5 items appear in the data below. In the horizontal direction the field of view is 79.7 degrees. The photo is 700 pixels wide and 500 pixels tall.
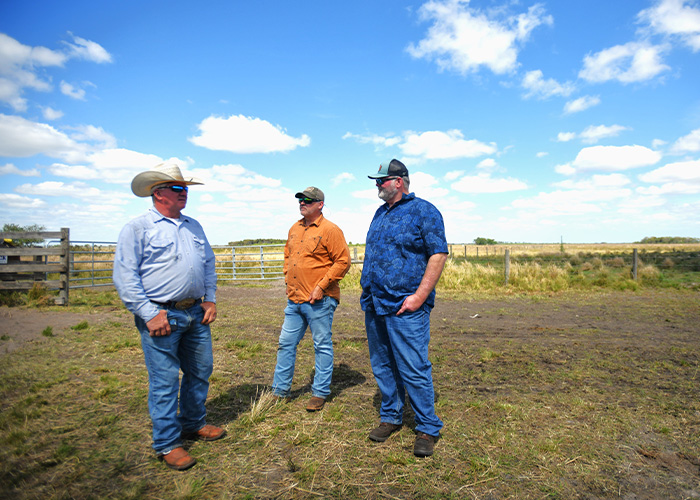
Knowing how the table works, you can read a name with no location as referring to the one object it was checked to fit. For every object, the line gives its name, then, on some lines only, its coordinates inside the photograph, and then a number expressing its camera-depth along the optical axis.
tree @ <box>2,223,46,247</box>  26.13
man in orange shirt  3.98
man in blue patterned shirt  3.09
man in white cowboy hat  2.79
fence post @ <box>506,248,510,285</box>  15.07
